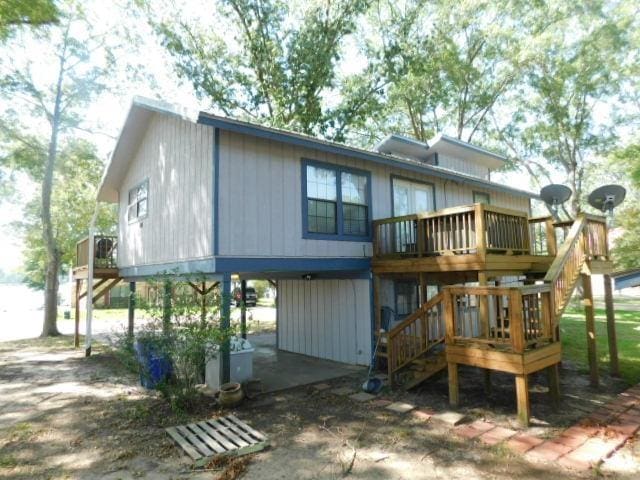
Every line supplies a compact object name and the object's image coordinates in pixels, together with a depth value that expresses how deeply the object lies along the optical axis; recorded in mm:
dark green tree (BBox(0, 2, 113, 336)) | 16703
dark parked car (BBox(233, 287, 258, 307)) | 25625
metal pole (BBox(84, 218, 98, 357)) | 11446
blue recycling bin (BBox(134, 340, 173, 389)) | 6863
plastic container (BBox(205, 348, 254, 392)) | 7211
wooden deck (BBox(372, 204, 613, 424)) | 5953
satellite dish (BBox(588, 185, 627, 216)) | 8648
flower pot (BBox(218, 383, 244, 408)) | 6477
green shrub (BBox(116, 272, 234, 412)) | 6277
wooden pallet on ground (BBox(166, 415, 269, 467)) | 4780
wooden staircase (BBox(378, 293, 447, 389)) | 7184
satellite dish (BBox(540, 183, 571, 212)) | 9750
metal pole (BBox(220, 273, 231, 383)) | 6809
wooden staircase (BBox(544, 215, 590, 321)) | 6641
